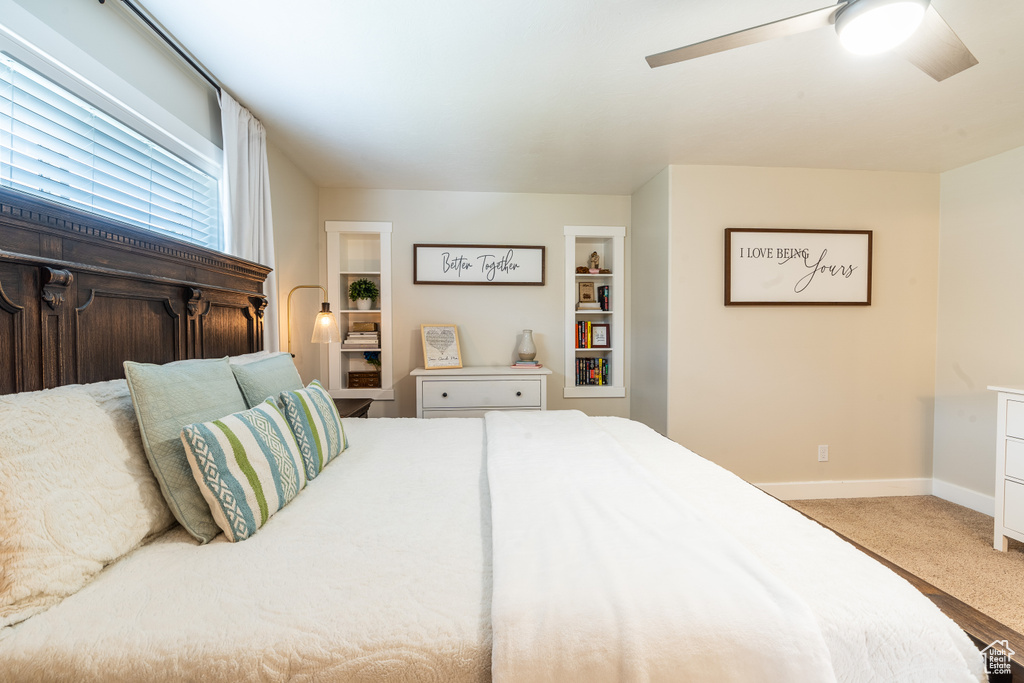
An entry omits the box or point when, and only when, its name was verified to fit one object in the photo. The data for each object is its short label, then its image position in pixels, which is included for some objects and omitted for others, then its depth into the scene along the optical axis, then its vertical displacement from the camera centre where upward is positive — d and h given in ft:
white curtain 6.79 +2.34
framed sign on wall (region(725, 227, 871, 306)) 10.12 +1.51
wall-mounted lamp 8.64 +0.09
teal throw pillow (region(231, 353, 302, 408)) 4.93 -0.59
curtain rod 5.03 +3.81
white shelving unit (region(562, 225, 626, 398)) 12.05 +0.70
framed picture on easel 11.32 -0.40
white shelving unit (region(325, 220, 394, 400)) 11.44 +1.36
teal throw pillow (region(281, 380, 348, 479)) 4.66 -1.11
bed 2.26 -1.58
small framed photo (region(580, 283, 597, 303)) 12.57 +1.11
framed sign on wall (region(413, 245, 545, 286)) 11.67 +1.86
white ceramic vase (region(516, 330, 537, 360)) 11.50 -0.44
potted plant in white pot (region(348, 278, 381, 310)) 11.37 +1.06
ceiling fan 3.76 +2.81
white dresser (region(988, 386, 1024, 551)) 7.38 -2.39
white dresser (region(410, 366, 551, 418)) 10.56 -1.49
